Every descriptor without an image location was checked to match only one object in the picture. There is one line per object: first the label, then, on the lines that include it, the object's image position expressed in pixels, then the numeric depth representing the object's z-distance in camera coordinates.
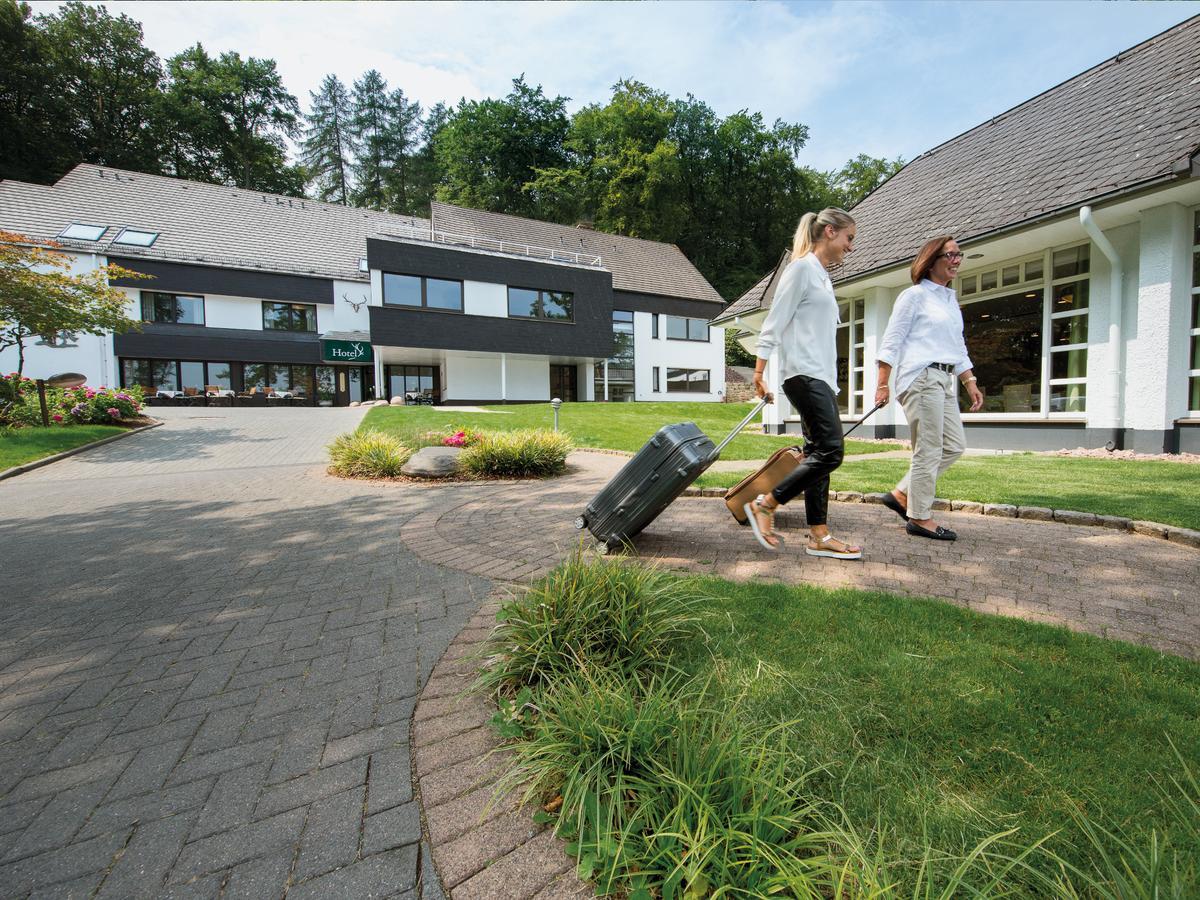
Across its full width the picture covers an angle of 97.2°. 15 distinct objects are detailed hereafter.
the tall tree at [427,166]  42.81
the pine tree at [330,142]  44.09
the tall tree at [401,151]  43.88
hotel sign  24.66
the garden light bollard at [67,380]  19.63
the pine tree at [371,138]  44.41
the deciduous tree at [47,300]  10.63
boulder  6.88
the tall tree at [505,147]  37.44
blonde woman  3.21
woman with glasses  3.57
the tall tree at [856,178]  41.97
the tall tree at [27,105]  29.41
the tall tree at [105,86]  32.25
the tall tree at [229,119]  36.31
